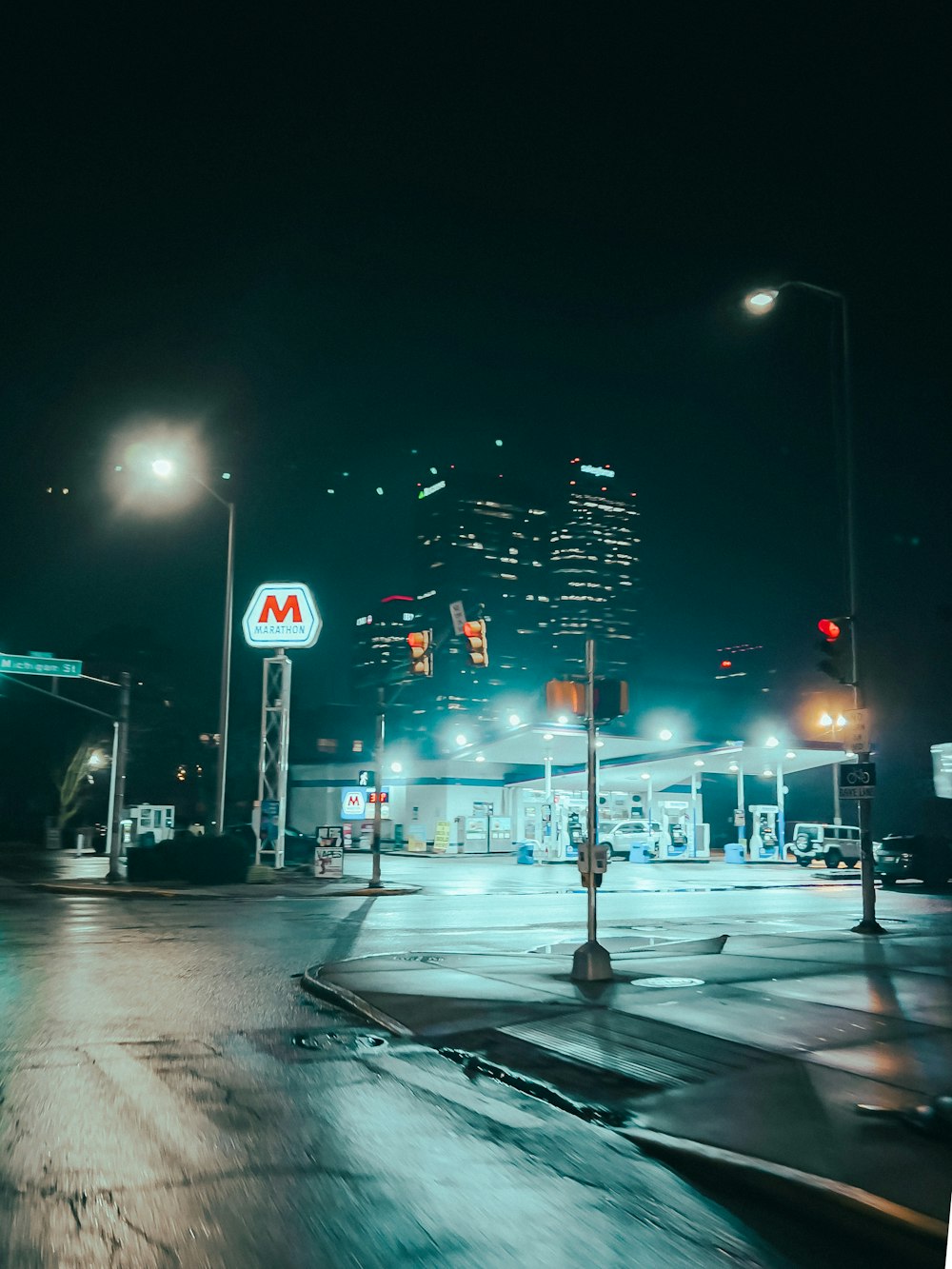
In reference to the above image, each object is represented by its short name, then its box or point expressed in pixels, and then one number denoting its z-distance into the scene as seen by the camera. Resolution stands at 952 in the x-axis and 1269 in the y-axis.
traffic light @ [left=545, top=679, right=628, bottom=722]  12.12
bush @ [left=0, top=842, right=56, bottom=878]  37.28
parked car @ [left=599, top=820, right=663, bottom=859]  51.88
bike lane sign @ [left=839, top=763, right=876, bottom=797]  17.91
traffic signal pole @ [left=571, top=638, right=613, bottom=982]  11.48
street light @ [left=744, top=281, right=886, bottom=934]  16.86
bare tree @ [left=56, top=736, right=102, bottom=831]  69.88
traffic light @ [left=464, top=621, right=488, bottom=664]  24.48
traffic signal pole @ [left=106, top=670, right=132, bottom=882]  30.41
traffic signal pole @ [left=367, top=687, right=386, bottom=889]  30.11
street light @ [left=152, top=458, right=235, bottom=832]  31.37
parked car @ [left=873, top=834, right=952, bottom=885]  35.75
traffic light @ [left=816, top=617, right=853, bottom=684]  18.50
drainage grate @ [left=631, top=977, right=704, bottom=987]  11.34
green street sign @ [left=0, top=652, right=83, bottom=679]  31.78
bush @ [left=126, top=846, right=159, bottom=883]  31.08
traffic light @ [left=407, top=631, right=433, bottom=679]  26.41
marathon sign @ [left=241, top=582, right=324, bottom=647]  39.88
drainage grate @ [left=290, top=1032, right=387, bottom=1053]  8.41
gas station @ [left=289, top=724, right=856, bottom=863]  52.38
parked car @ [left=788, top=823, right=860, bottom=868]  47.50
